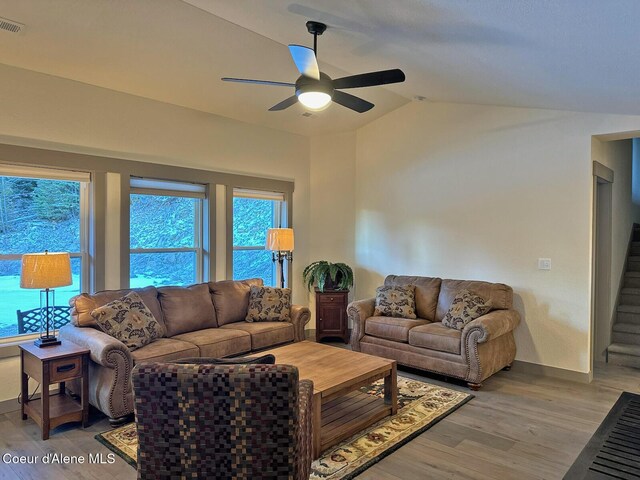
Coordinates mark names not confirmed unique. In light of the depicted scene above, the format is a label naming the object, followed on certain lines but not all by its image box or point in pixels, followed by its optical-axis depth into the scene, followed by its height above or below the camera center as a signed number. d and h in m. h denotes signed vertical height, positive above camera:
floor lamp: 5.09 +0.04
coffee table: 2.92 -1.03
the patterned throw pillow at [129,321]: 3.51 -0.67
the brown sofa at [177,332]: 3.18 -0.86
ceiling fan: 2.70 +1.08
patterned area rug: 2.71 -1.40
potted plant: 5.72 -0.46
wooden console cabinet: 5.68 -0.96
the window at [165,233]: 4.55 +0.11
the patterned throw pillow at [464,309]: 4.23 -0.68
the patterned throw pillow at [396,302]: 4.84 -0.69
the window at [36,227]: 3.65 +0.14
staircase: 4.88 -1.01
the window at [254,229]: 5.54 +0.18
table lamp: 3.19 -0.23
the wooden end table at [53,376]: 3.05 -0.99
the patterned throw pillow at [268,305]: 4.71 -0.71
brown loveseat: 4.00 -0.94
